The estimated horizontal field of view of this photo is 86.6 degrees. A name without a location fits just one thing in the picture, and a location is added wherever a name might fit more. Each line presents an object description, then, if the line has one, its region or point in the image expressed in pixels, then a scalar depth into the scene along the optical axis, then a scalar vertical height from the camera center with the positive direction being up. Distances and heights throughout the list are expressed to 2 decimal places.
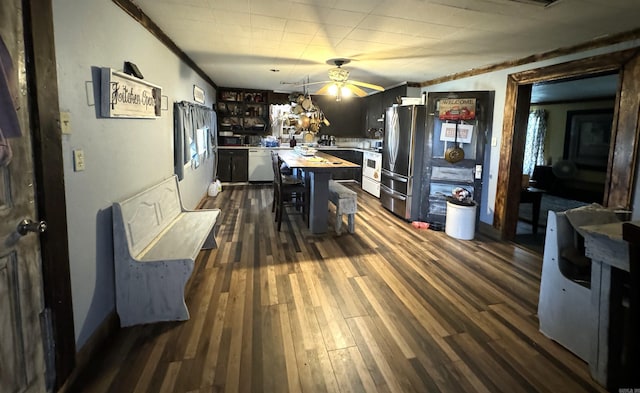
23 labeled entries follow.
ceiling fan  4.23 +0.84
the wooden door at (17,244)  1.30 -0.41
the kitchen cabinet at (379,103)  6.12 +1.01
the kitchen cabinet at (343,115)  8.36 +0.85
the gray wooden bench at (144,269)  2.20 -0.81
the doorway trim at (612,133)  2.83 +0.26
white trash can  4.25 -0.86
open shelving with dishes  7.88 +0.88
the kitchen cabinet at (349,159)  8.08 -0.23
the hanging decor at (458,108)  4.39 +0.57
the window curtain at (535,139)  7.80 +0.36
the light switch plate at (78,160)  1.76 -0.08
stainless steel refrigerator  4.74 -0.08
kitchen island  4.11 -0.46
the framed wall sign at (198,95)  5.03 +0.81
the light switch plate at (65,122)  1.64 +0.10
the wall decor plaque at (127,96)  2.04 +0.34
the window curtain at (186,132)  3.84 +0.17
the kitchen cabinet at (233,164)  7.62 -0.38
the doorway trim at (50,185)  1.41 -0.19
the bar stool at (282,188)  4.41 -0.52
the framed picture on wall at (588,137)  6.60 +0.37
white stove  6.61 -0.43
